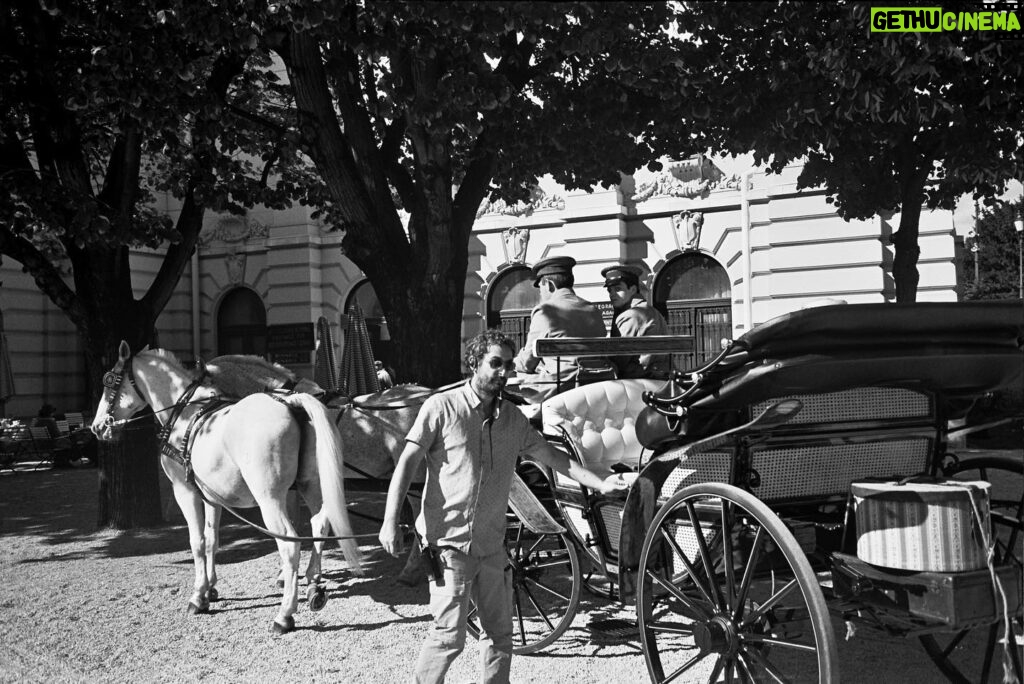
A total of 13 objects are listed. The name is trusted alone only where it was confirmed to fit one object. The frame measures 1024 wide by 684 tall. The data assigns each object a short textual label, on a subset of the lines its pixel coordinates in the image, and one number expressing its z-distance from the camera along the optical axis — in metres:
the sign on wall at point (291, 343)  22.19
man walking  3.93
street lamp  42.86
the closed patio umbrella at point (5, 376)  15.98
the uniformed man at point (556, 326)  6.27
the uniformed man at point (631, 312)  7.07
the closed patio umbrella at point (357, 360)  9.37
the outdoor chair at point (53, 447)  16.66
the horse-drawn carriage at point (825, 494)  3.31
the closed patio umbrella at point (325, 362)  10.77
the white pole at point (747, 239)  17.69
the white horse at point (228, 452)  6.09
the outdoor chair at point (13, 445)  16.36
